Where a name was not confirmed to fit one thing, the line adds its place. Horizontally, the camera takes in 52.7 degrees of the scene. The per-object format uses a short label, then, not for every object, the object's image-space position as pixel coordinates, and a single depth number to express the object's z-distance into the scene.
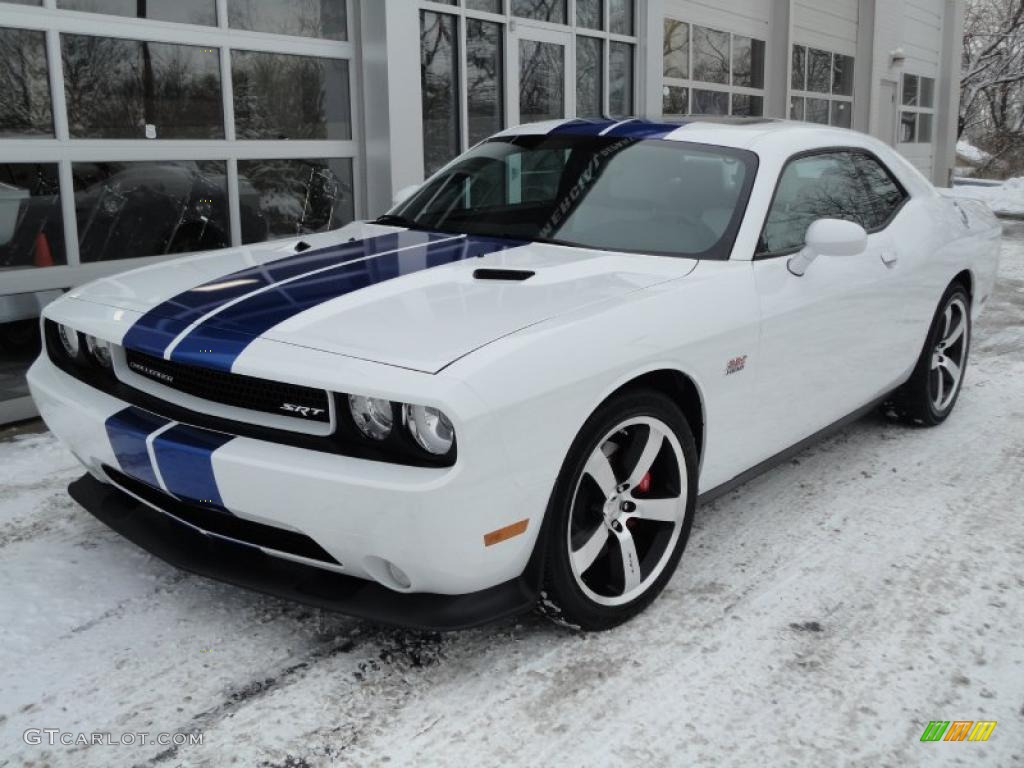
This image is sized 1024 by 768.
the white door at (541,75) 9.55
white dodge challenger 2.49
